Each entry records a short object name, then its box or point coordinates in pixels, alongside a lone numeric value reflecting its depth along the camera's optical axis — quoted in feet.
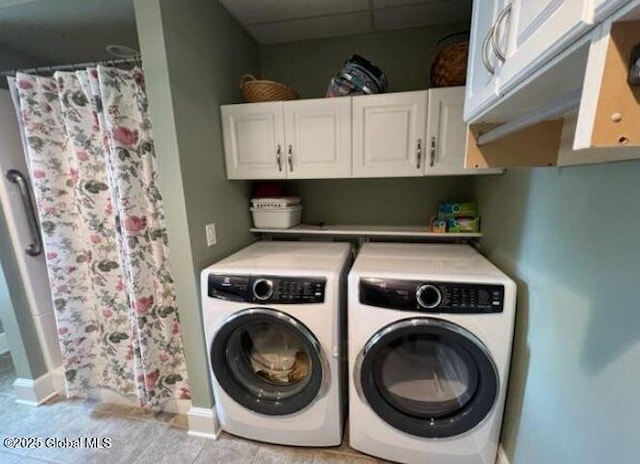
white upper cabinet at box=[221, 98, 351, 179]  5.42
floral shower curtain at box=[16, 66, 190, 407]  4.78
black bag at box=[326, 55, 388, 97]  5.22
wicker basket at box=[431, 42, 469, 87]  4.71
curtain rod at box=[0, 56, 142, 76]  4.78
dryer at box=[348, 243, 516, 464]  3.86
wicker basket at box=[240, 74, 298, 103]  5.52
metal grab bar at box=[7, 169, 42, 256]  5.59
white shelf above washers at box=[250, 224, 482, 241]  5.98
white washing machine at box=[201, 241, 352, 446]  4.35
